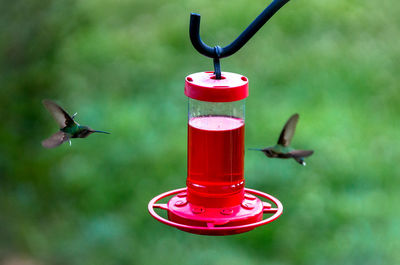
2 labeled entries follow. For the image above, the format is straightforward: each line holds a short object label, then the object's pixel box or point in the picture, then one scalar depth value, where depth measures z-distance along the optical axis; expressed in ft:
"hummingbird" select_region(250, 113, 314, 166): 21.26
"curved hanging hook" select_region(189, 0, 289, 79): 17.40
